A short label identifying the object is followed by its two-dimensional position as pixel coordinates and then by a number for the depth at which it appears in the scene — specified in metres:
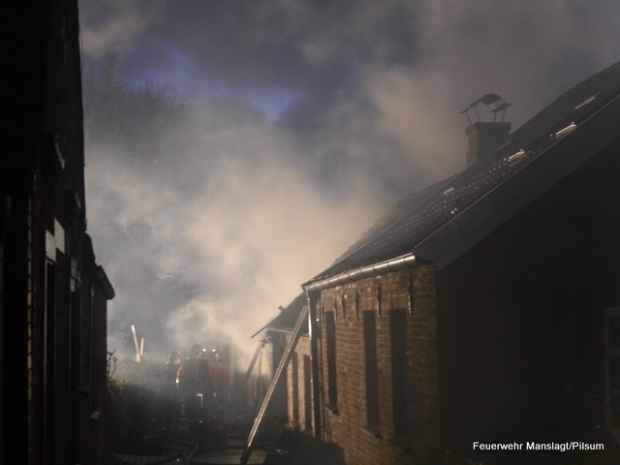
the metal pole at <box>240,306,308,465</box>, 16.07
